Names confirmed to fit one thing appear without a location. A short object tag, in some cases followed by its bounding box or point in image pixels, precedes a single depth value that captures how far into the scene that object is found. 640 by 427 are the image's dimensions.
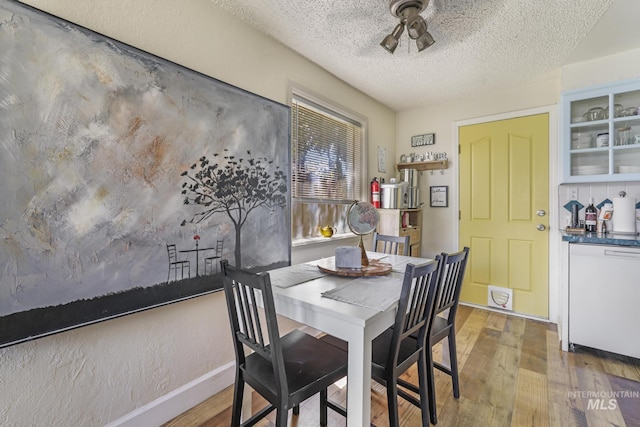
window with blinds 2.56
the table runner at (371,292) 1.27
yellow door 3.01
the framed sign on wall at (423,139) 3.65
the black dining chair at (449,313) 1.57
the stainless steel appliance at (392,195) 3.27
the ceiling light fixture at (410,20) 1.67
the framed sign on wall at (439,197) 3.58
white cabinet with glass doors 2.44
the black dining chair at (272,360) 1.10
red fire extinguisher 3.34
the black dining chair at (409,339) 1.23
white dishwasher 2.10
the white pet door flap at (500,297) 3.17
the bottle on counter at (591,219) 2.55
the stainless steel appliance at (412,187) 3.49
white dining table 1.12
